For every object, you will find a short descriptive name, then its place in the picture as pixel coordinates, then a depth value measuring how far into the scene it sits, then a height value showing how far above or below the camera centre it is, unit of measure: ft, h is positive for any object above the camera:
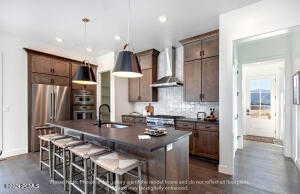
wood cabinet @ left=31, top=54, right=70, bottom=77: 13.28 +3.11
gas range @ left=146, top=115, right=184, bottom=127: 12.97 -1.99
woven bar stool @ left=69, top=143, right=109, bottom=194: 6.67 -2.43
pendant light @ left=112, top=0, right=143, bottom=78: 6.95 +1.63
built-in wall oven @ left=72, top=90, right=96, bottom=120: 15.85 -0.63
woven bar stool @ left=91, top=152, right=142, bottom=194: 5.29 -2.39
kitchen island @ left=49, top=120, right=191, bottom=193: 5.85 -2.42
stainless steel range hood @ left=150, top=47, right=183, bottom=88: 14.17 +2.81
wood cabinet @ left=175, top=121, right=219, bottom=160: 10.60 -2.96
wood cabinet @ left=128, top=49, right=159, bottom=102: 15.97 +2.09
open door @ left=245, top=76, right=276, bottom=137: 18.01 -0.95
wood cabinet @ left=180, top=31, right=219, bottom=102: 11.37 +2.45
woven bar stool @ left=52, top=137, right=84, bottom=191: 7.78 -2.45
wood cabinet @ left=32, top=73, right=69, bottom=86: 13.29 +1.77
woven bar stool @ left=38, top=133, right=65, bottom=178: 9.05 -2.55
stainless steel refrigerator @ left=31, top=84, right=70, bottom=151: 12.95 -0.65
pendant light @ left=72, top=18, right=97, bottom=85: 9.53 +1.48
